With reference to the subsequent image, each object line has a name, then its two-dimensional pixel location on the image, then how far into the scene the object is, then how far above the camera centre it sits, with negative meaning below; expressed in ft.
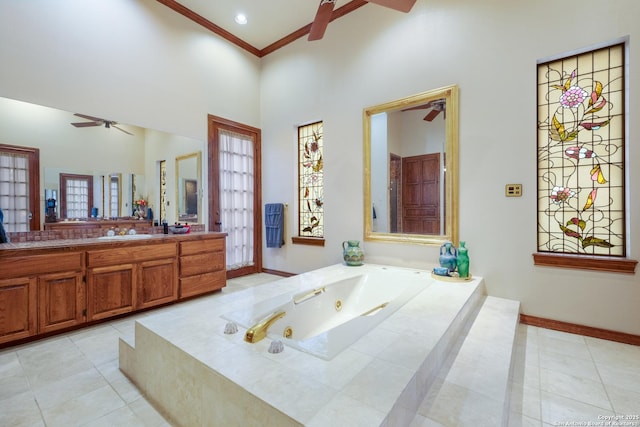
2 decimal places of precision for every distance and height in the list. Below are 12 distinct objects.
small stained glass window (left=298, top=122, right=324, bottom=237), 12.74 +1.38
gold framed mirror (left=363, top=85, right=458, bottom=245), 9.17 +1.46
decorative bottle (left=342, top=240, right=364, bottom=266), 10.52 -1.65
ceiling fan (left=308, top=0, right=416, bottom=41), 6.66 +4.94
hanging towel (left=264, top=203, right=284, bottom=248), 13.53 -0.69
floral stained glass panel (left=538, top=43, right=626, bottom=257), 7.20 +1.50
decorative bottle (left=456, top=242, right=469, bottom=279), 8.36 -1.59
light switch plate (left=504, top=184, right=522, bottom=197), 8.02 +0.56
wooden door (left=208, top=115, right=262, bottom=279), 12.61 +0.34
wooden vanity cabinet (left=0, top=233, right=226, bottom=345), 6.81 -2.01
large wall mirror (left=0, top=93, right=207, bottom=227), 8.23 +1.77
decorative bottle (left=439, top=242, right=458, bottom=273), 8.59 -1.45
